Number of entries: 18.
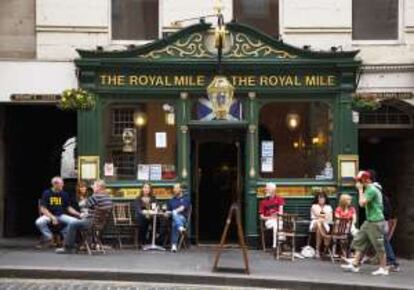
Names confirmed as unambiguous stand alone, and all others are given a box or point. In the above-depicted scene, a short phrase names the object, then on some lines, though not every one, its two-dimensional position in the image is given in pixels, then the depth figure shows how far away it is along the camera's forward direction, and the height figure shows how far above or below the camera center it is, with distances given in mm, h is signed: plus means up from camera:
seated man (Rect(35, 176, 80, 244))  16562 -858
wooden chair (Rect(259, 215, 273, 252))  17344 -1359
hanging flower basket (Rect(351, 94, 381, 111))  17719 +1265
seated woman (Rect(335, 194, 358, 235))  16344 -893
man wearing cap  14234 -1002
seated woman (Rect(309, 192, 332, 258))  16578 -1064
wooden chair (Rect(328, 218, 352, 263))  16109 -1321
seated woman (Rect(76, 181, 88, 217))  16844 -648
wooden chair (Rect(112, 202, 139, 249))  17516 -1156
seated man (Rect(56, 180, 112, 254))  16125 -937
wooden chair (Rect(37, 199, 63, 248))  16889 -1410
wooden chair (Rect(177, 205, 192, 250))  17281 -1479
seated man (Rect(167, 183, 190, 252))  17031 -940
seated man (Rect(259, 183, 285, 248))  17156 -877
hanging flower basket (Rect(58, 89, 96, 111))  17250 +1269
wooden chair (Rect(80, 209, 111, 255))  16312 -1308
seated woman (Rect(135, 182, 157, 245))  17281 -864
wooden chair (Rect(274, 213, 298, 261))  16312 -1276
